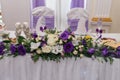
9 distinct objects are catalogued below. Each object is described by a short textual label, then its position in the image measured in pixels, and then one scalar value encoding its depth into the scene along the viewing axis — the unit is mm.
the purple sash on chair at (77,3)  3395
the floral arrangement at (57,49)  1341
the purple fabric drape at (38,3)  3420
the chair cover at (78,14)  3016
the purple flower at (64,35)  1340
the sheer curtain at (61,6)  3400
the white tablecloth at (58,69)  1372
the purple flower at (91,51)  1350
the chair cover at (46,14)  3047
